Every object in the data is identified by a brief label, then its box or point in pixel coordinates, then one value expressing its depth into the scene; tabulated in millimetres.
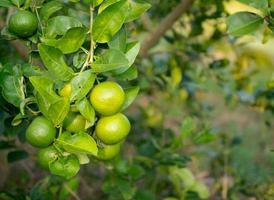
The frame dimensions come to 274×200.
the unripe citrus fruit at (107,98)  984
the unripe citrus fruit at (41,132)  1005
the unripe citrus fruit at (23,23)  1037
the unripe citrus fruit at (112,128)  1008
